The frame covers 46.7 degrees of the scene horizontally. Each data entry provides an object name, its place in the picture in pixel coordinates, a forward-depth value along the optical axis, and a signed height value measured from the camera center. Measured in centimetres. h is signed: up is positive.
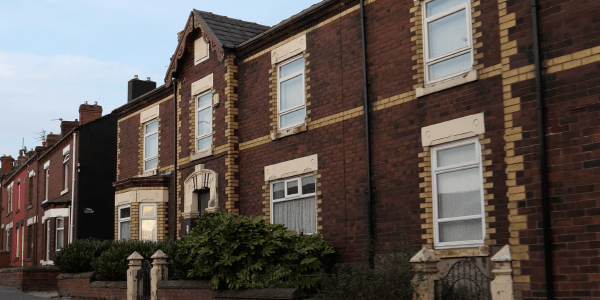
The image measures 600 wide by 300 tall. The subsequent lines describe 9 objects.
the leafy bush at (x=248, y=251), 1405 -45
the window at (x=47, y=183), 3366 +235
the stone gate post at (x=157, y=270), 1703 -97
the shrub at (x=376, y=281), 1123 -91
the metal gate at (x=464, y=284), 1104 -96
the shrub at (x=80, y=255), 2172 -73
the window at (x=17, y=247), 4045 -84
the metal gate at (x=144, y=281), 1773 -129
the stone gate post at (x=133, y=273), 1783 -109
